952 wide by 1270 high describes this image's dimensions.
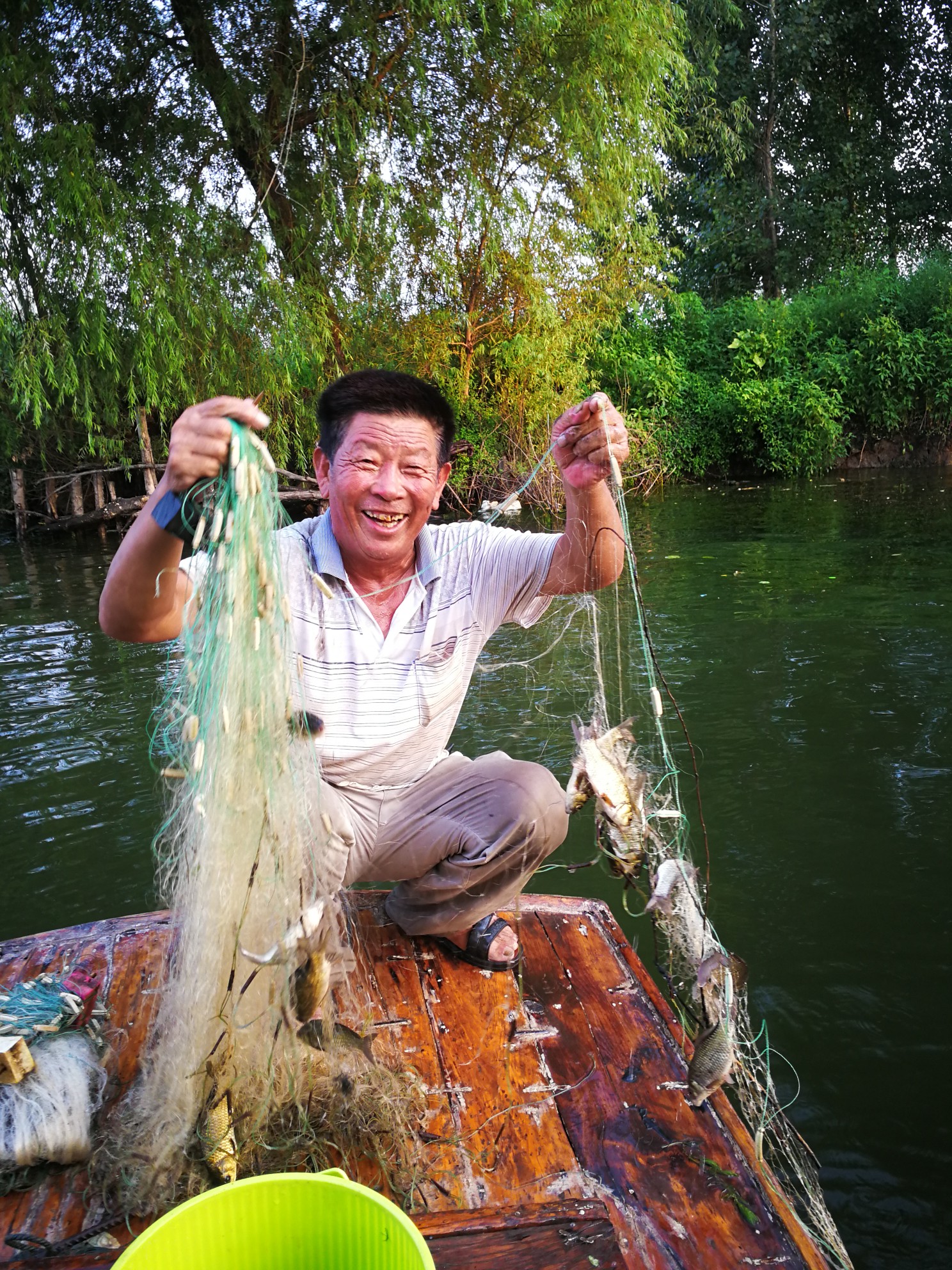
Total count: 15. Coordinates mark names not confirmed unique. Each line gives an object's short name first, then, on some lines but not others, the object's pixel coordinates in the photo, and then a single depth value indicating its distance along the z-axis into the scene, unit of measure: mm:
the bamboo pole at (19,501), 15695
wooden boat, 1628
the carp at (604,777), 2125
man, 2537
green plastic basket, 1293
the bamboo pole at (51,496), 15328
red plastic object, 2328
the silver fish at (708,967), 1870
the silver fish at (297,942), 1729
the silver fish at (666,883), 1967
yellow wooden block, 1920
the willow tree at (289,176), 8469
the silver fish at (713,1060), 1848
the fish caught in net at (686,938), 1891
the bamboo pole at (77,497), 15570
